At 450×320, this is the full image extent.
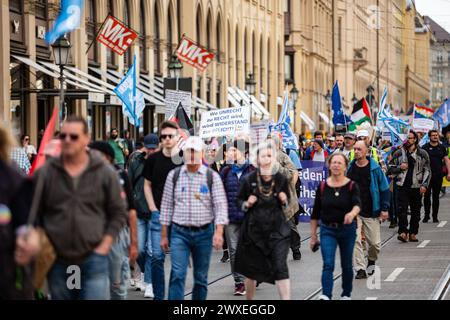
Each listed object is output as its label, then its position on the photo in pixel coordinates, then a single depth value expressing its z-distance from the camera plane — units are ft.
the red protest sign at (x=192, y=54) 114.42
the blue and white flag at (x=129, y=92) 79.41
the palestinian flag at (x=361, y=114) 110.22
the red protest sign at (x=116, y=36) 99.55
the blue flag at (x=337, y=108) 110.73
